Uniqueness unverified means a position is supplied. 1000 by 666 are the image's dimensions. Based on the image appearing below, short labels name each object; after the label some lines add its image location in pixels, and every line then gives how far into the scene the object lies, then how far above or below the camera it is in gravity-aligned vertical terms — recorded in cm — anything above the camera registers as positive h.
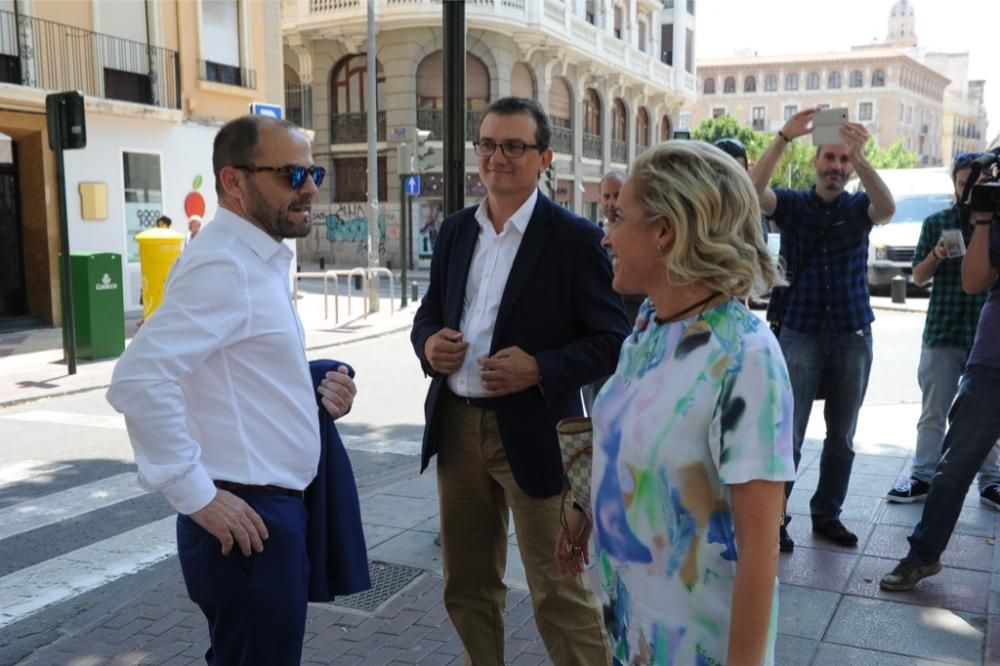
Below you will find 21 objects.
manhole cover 412 -174
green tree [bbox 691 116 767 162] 5384 +581
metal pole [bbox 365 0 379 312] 1925 +158
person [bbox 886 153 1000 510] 527 -76
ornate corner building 3091 +543
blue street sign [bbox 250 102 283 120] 1143 +163
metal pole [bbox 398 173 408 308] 1834 -13
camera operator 387 -88
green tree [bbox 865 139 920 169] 6744 +523
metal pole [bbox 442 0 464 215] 466 +67
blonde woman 166 -40
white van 1950 -2
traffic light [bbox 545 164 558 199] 1498 +76
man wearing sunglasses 207 -43
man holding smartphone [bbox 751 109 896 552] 449 -33
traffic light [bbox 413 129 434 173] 1681 +139
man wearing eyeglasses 295 -48
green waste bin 1184 -99
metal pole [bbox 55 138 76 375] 1071 -84
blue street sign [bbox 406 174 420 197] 1953 +96
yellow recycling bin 1290 -41
